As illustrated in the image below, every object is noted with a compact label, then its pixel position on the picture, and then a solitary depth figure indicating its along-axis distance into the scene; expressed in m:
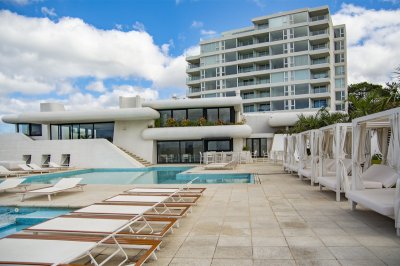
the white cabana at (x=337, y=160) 8.46
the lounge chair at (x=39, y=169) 19.93
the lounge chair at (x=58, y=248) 3.54
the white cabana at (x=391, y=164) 5.45
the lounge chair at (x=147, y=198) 7.29
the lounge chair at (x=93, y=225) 4.65
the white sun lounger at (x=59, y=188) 9.91
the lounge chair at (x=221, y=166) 18.28
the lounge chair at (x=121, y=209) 5.89
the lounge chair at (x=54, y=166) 22.03
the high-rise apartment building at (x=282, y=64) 45.34
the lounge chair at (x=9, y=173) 17.49
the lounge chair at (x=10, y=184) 10.91
